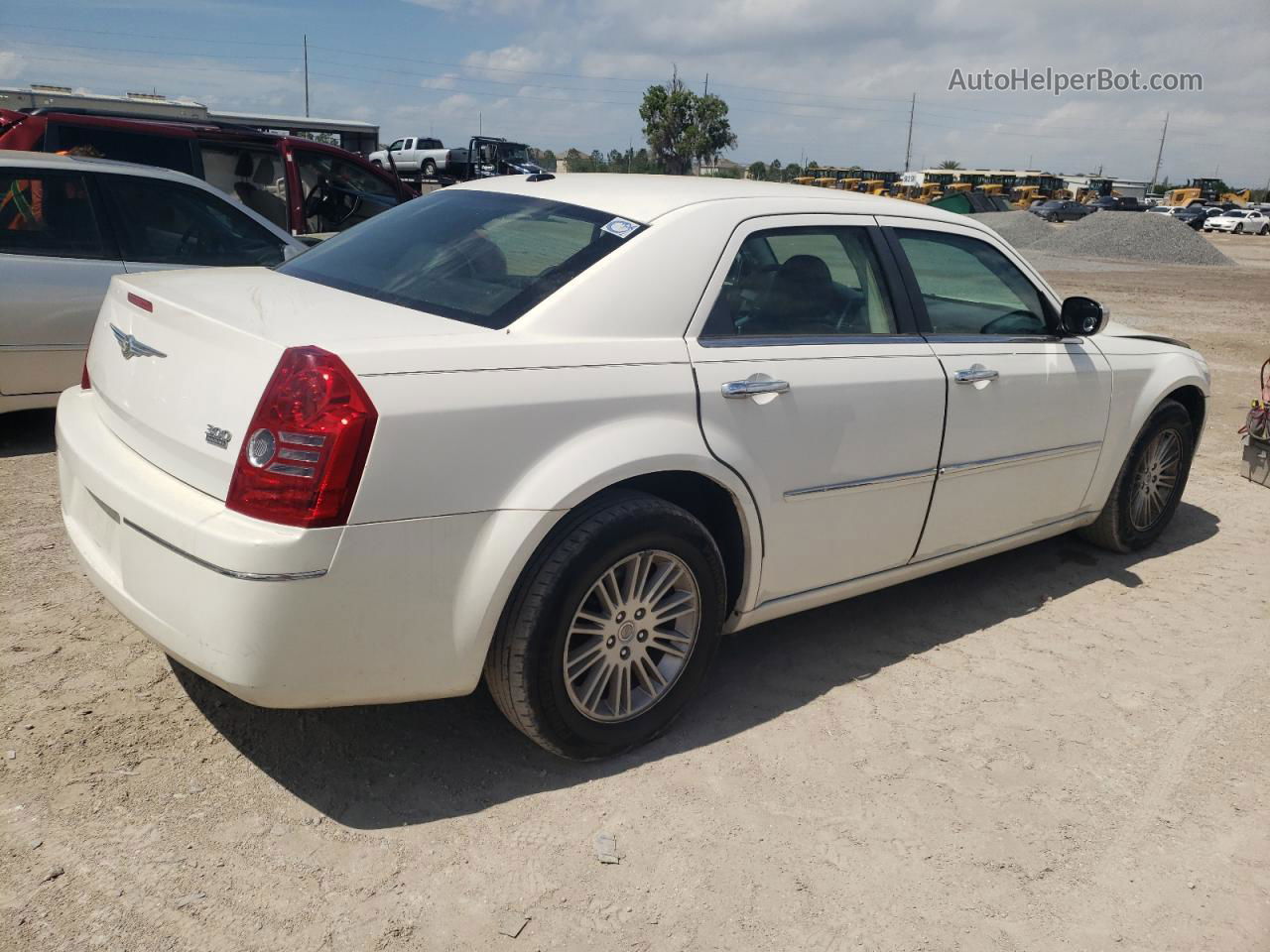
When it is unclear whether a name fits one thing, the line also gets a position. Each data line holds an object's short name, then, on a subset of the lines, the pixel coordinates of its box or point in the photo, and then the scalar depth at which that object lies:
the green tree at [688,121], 67.00
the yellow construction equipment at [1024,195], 66.38
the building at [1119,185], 88.24
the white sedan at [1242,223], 54.44
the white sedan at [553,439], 2.54
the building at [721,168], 70.56
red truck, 8.06
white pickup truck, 36.03
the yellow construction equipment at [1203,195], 75.62
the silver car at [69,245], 5.57
